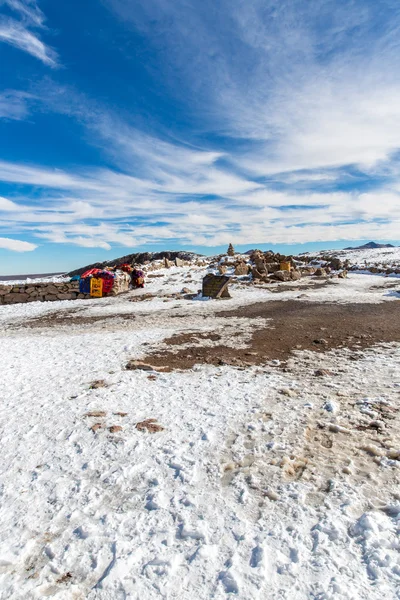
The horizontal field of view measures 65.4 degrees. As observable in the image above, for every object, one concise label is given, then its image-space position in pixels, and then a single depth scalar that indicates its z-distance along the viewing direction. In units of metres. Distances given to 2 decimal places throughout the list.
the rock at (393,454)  3.28
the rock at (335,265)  31.59
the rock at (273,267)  23.53
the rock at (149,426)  4.03
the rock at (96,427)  4.09
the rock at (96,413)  4.44
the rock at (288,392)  4.85
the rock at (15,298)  17.61
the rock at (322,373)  5.63
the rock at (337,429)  3.81
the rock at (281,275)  21.17
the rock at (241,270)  23.80
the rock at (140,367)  6.26
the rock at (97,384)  5.45
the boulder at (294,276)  21.91
